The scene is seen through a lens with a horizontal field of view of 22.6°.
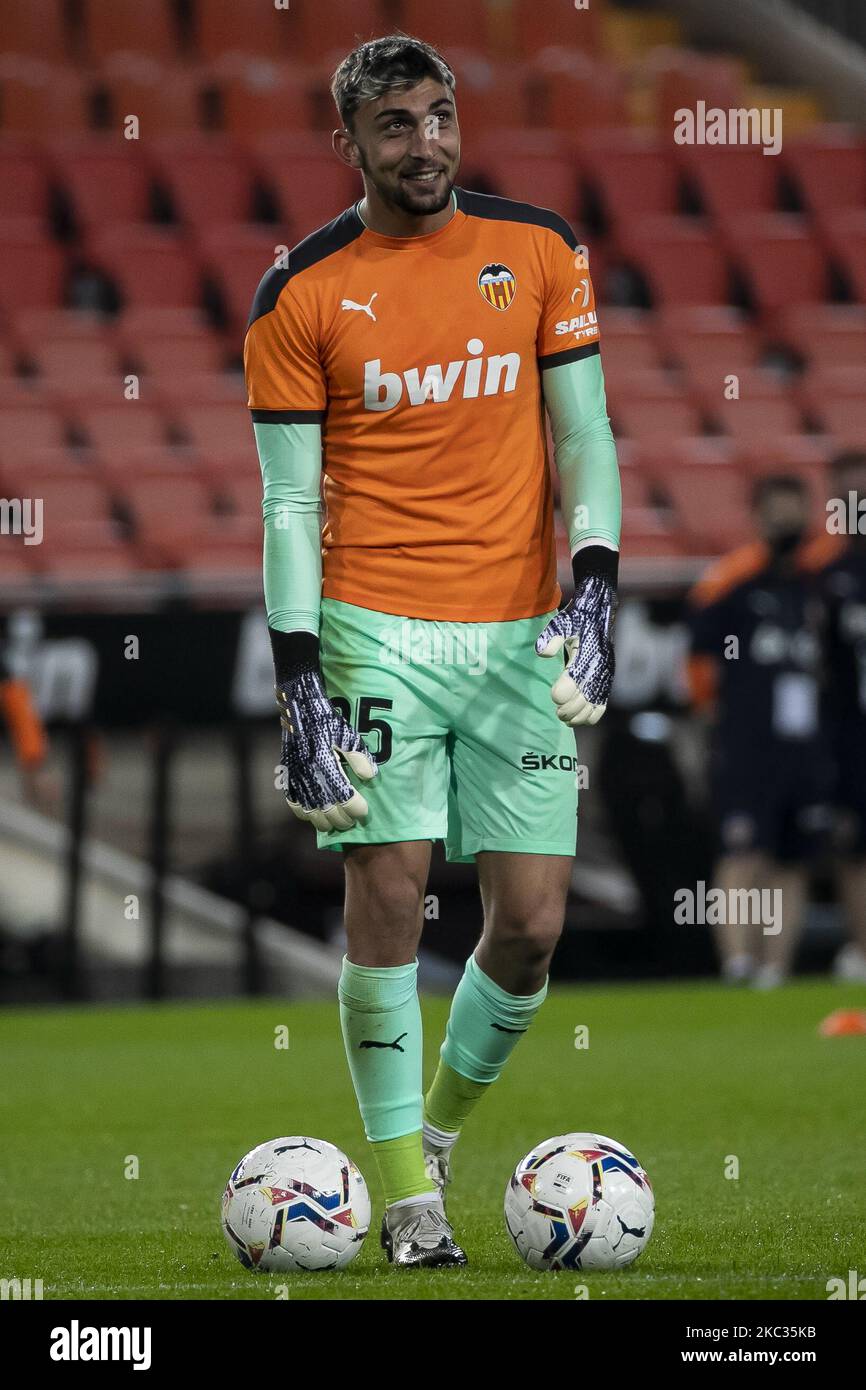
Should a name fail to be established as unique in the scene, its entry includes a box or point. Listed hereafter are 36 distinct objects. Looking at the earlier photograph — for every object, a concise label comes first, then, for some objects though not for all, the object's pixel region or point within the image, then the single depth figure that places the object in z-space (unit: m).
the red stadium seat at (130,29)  13.65
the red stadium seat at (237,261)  12.61
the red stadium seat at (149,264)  12.70
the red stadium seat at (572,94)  13.83
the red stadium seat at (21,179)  12.74
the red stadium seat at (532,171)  12.91
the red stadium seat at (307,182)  12.80
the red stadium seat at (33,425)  11.74
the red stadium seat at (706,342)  12.89
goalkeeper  3.61
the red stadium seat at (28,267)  12.55
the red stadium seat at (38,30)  13.47
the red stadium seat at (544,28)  14.33
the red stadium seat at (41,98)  13.00
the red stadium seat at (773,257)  13.39
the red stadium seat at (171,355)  12.23
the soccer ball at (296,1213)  3.49
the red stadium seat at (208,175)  13.05
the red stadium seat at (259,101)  13.34
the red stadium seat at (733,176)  13.66
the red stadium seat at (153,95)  13.20
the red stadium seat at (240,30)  13.93
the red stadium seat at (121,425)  11.93
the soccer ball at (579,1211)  3.45
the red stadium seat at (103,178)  12.84
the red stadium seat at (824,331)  13.02
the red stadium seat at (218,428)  11.88
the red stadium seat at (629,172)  13.29
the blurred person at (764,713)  9.00
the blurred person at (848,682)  9.06
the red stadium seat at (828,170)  13.63
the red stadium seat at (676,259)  13.18
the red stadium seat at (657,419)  12.41
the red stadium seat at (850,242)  13.40
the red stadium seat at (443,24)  13.61
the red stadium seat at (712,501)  11.67
